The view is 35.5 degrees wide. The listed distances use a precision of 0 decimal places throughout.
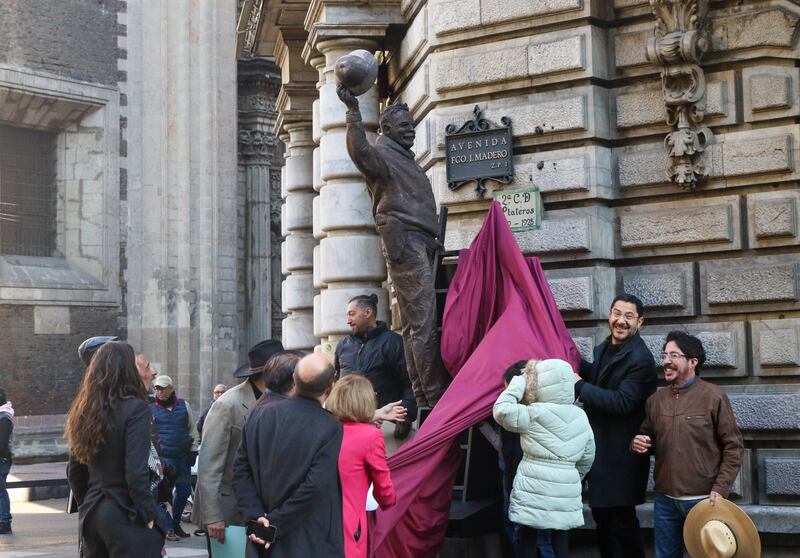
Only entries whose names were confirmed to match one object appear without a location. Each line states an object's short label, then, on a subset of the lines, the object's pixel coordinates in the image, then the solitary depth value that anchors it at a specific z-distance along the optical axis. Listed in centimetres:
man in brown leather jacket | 704
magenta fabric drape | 767
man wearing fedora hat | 675
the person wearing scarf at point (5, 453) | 1324
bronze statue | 834
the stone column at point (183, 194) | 2558
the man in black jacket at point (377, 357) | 896
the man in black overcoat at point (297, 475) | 571
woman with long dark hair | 620
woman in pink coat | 604
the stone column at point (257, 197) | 2897
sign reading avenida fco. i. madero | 968
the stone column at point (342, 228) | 1217
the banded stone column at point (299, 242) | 1614
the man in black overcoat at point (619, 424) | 746
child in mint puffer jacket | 680
